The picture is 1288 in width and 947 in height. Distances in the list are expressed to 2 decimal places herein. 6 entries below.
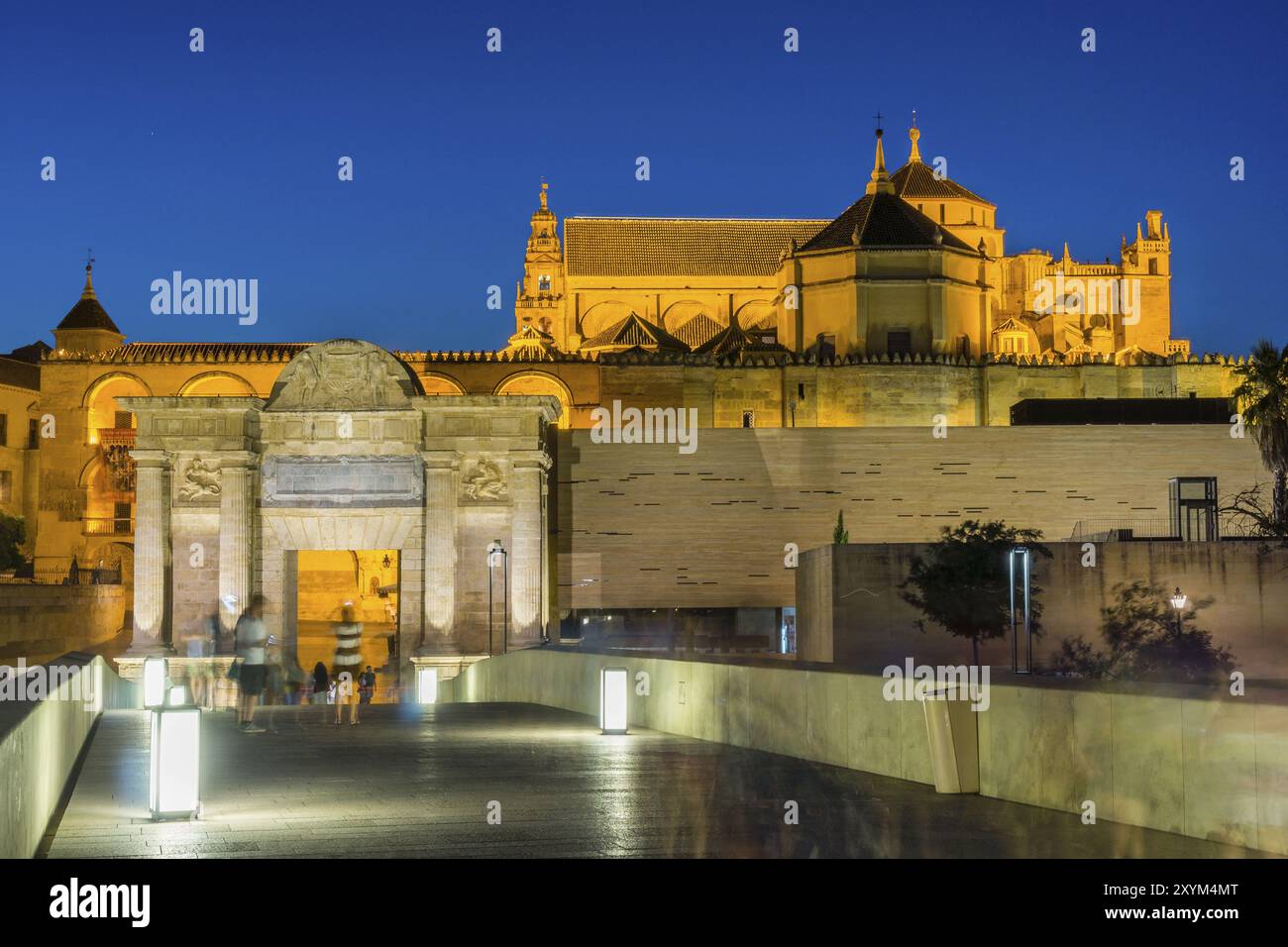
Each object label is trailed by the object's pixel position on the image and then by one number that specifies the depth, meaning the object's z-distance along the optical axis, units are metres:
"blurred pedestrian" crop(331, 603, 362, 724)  20.55
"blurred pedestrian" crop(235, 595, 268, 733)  19.12
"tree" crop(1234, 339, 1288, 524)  45.00
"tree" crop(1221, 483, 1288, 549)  42.56
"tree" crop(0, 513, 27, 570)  64.62
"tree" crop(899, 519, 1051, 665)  39.47
